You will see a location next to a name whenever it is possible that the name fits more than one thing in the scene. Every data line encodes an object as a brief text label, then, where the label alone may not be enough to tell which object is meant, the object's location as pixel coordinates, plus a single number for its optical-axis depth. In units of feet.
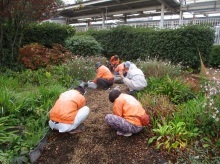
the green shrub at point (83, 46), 37.99
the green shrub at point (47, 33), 39.06
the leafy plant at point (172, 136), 12.46
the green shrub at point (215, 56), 43.60
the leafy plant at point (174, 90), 19.26
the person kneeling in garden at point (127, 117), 13.57
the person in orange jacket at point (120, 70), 28.25
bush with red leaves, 30.91
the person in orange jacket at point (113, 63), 35.40
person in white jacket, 21.44
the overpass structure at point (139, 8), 58.32
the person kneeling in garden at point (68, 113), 13.87
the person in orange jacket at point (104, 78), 24.61
